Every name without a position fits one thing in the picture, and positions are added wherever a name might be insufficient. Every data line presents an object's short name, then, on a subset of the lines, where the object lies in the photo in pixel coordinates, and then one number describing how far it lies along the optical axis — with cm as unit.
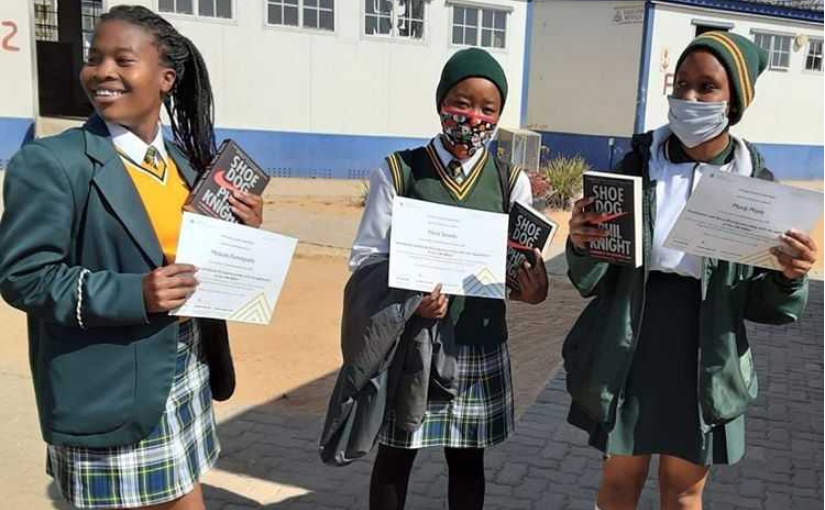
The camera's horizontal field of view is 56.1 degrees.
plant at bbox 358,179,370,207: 1245
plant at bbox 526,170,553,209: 1148
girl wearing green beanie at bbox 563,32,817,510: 225
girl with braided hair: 179
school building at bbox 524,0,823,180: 1778
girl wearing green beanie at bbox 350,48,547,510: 248
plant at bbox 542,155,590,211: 1252
